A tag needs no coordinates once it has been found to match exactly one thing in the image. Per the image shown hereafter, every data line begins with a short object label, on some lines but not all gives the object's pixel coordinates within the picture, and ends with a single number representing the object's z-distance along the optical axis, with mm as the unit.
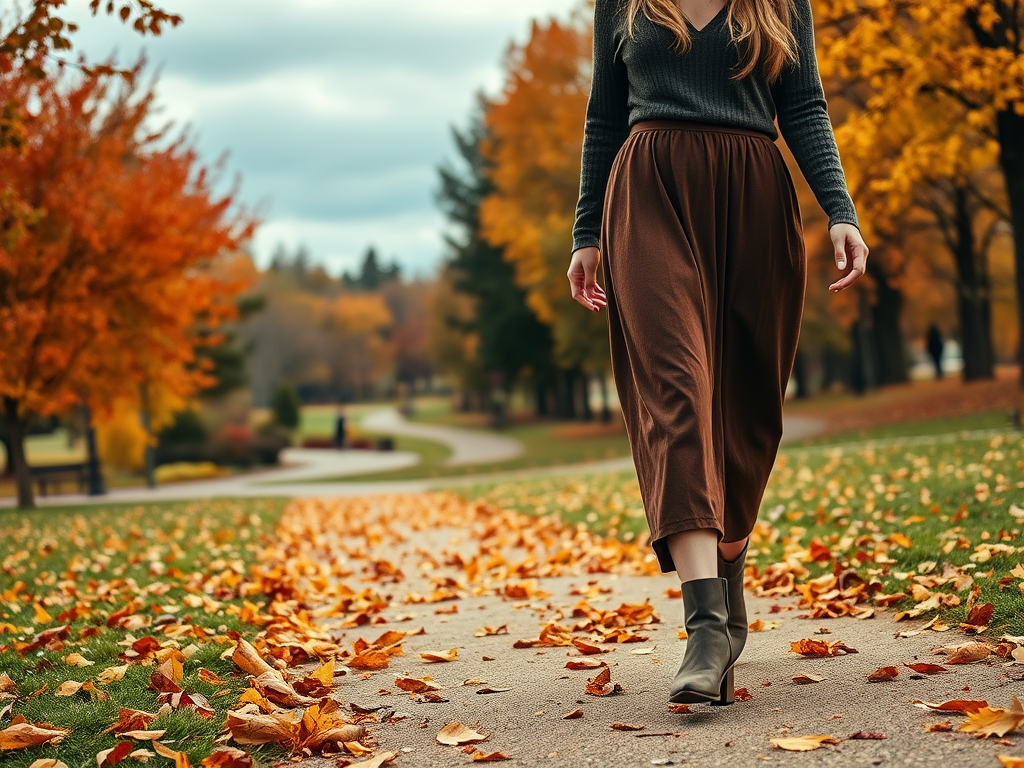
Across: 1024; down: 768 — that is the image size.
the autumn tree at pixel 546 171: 26688
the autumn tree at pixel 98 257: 13914
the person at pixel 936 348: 34656
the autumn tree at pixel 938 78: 11180
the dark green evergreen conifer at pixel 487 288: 41375
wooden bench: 22297
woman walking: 2855
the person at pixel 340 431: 39562
